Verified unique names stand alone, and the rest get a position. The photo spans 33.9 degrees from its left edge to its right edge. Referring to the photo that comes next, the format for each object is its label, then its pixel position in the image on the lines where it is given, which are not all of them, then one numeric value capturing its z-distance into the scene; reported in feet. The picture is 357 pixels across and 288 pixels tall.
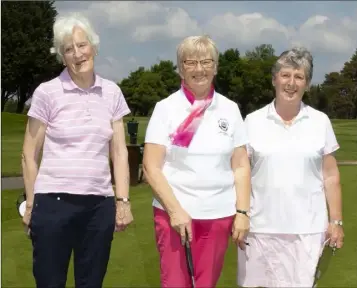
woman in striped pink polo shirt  9.00
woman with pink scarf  8.87
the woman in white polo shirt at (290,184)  9.62
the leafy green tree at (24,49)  145.89
